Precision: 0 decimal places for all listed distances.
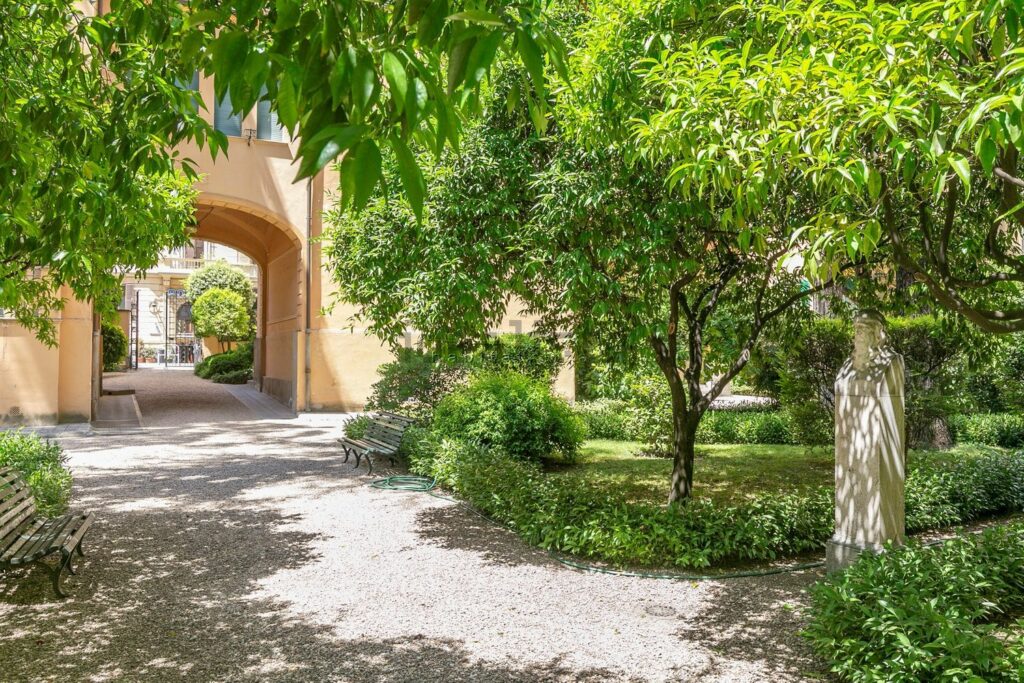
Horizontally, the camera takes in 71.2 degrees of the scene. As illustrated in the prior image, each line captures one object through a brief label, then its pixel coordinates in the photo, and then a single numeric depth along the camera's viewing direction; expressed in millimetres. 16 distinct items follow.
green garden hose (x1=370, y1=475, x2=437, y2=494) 9750
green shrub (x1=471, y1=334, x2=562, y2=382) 15461
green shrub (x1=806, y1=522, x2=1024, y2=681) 3811
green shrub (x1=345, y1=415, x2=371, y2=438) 12723
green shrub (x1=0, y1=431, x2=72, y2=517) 7336
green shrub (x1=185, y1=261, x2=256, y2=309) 40344
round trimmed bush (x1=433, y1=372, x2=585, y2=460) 11195
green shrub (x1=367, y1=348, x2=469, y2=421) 13453
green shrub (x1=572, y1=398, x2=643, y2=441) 15382
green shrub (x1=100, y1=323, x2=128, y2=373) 27719
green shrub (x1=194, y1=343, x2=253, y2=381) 31031
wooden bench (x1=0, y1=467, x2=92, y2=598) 5332
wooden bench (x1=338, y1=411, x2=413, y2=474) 10938
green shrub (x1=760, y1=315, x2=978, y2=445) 12023
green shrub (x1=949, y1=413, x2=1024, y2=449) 13781
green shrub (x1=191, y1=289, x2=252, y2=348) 36062
